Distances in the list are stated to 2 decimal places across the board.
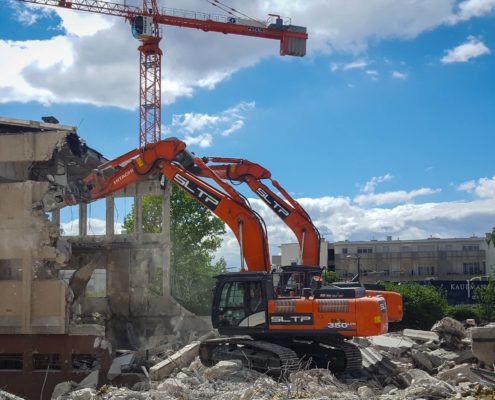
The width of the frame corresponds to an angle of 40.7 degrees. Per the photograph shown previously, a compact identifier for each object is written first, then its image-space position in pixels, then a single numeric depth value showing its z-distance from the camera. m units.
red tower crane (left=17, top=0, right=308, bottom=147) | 45.41
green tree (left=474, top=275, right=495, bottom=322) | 28.86
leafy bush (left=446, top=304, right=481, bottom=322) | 28.06
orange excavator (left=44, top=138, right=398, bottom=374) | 13.68
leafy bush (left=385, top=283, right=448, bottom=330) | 26.22
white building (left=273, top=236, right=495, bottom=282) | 67.94
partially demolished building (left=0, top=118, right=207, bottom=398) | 16.00
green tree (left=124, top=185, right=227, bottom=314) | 42.22
